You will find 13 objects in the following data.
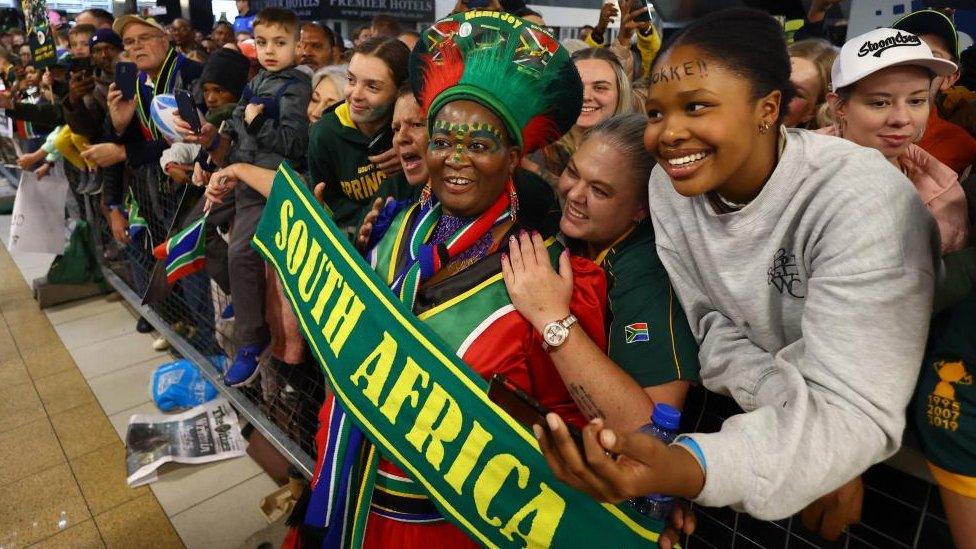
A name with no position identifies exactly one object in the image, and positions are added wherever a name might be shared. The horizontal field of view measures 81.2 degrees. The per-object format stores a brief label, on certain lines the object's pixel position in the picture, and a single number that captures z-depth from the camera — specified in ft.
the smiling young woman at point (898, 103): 4.85
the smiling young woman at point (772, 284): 2.25
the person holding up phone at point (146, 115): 9.75
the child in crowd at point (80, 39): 15.23
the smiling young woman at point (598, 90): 6.99
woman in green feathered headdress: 3.58
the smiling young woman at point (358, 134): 6.15
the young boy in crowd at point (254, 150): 6.97
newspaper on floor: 8.05
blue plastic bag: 9.38
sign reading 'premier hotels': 27.35
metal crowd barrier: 3.15
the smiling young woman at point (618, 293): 3.21
